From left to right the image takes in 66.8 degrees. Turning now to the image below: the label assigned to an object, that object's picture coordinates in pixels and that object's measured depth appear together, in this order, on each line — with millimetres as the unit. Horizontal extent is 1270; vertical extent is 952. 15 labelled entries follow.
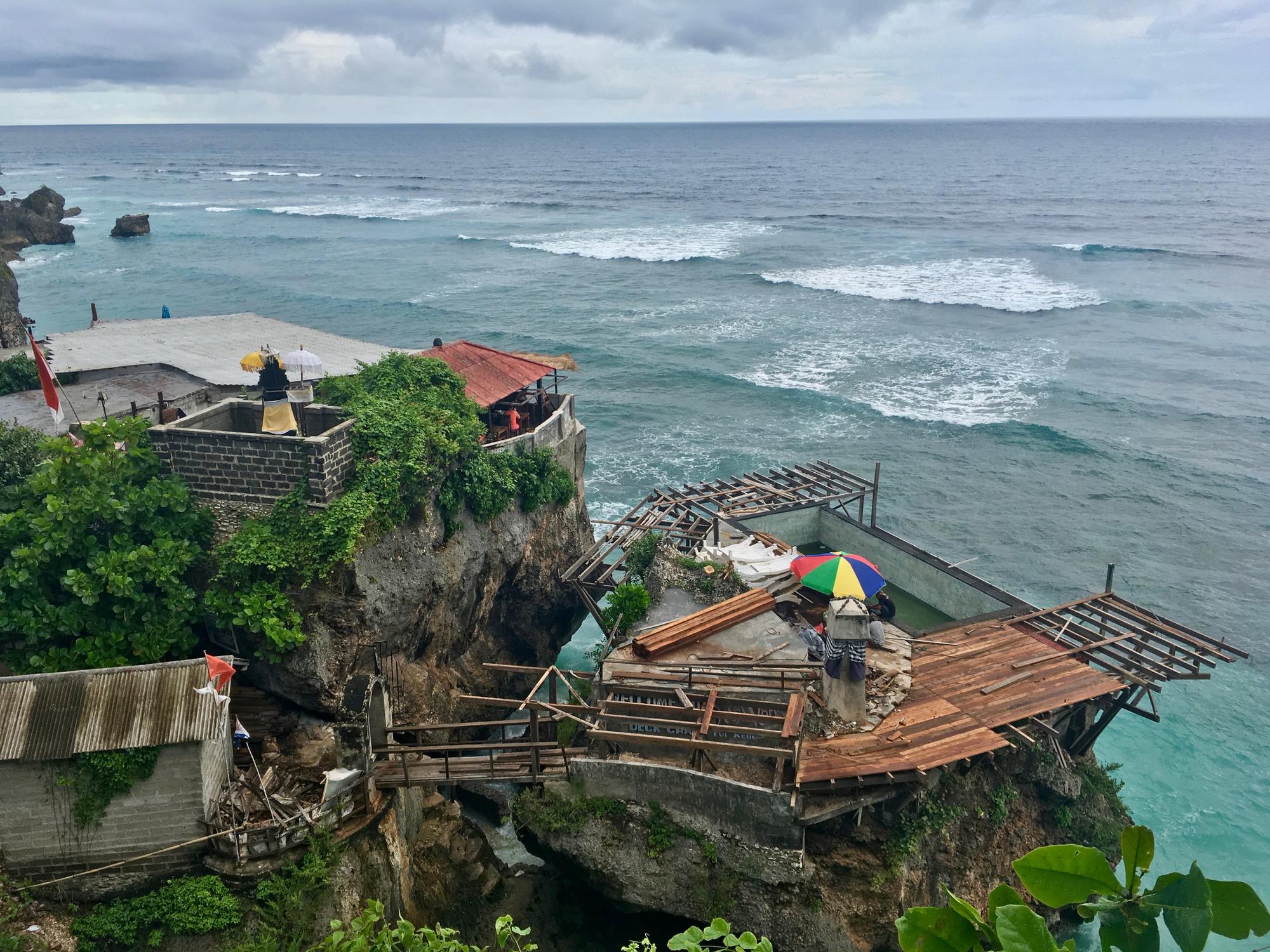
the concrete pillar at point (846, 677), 15047
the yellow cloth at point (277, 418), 18281
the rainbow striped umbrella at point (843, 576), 17047
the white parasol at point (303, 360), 20438
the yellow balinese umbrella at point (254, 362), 20578
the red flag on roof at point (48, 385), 18016
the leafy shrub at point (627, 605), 18547
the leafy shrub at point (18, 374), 23797
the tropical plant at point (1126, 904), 3982
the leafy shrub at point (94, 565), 14984
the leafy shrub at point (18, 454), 16562
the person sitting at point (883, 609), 18656
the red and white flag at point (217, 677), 13312
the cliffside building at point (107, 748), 12844
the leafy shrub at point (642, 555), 20875
